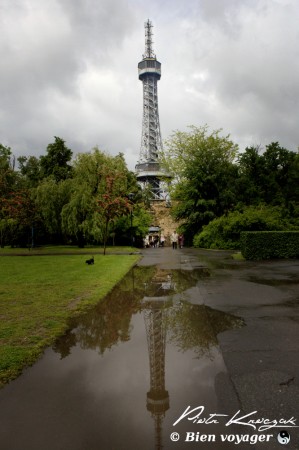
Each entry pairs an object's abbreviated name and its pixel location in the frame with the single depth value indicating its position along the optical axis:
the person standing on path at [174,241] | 36.28
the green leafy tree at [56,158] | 43.62
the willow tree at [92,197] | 24.44
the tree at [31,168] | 45.19
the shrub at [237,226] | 25.45
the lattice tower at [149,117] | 101.25
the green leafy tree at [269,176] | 37.88
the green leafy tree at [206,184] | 33.53
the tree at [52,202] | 28.91
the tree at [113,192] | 22.98
